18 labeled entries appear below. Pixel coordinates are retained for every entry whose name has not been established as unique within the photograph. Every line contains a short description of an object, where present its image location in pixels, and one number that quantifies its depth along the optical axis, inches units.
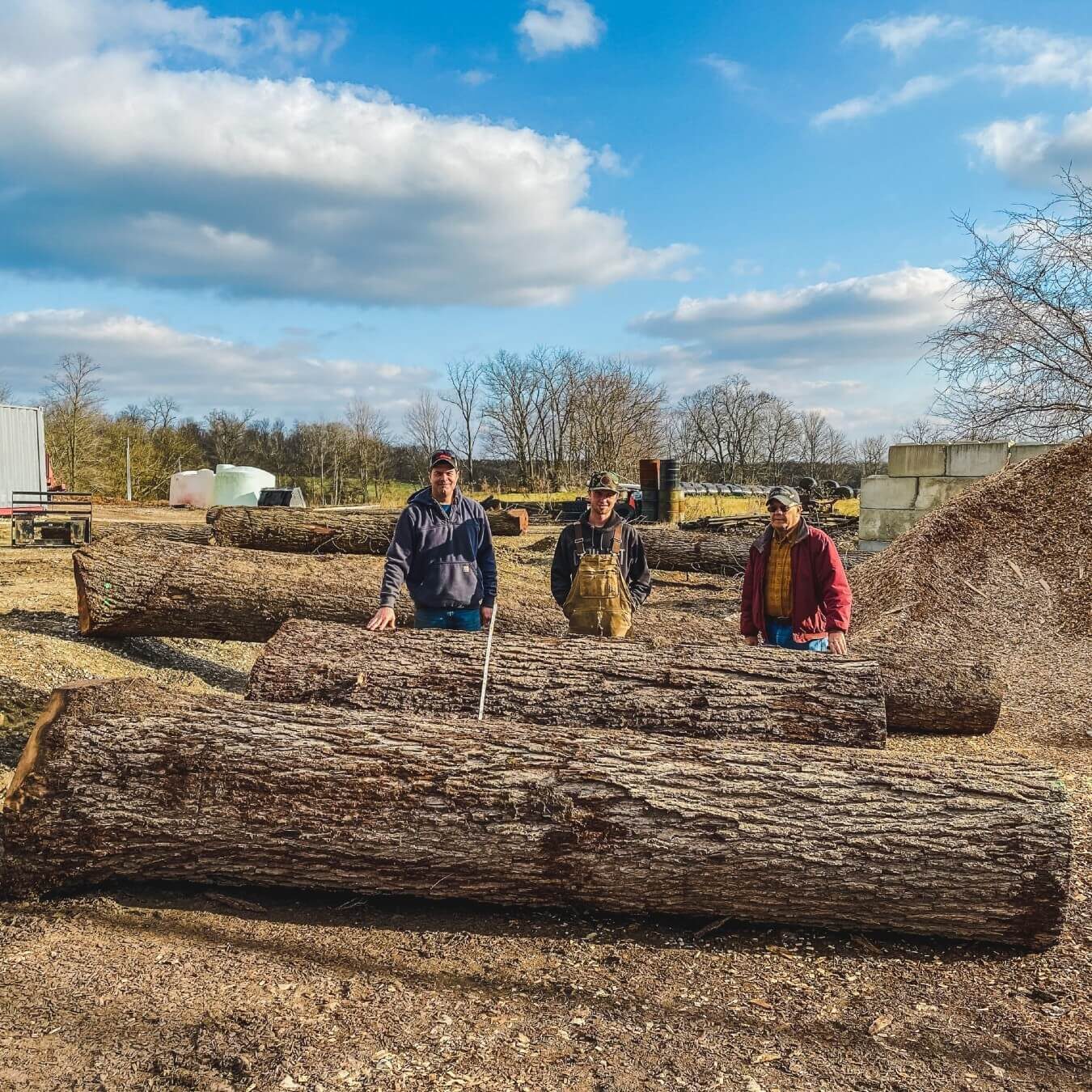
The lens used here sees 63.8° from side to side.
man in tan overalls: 201.8
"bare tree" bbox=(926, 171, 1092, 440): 523.8
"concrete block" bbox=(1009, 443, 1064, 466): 438.0
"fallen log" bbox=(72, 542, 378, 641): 277.9
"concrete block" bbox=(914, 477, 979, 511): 454.9
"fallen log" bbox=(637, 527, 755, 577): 550.9
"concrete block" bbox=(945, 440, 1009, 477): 445.1
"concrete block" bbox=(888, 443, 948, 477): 460.4
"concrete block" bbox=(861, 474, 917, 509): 472.4
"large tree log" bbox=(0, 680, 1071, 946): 123.8
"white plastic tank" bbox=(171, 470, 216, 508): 1245.7
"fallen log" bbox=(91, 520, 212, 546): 545.3
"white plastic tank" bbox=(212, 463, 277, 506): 1200.2
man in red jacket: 193.5
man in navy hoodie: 198.2
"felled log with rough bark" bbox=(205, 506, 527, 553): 453.7
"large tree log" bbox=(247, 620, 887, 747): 157.2
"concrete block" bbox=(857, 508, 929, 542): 473.7
